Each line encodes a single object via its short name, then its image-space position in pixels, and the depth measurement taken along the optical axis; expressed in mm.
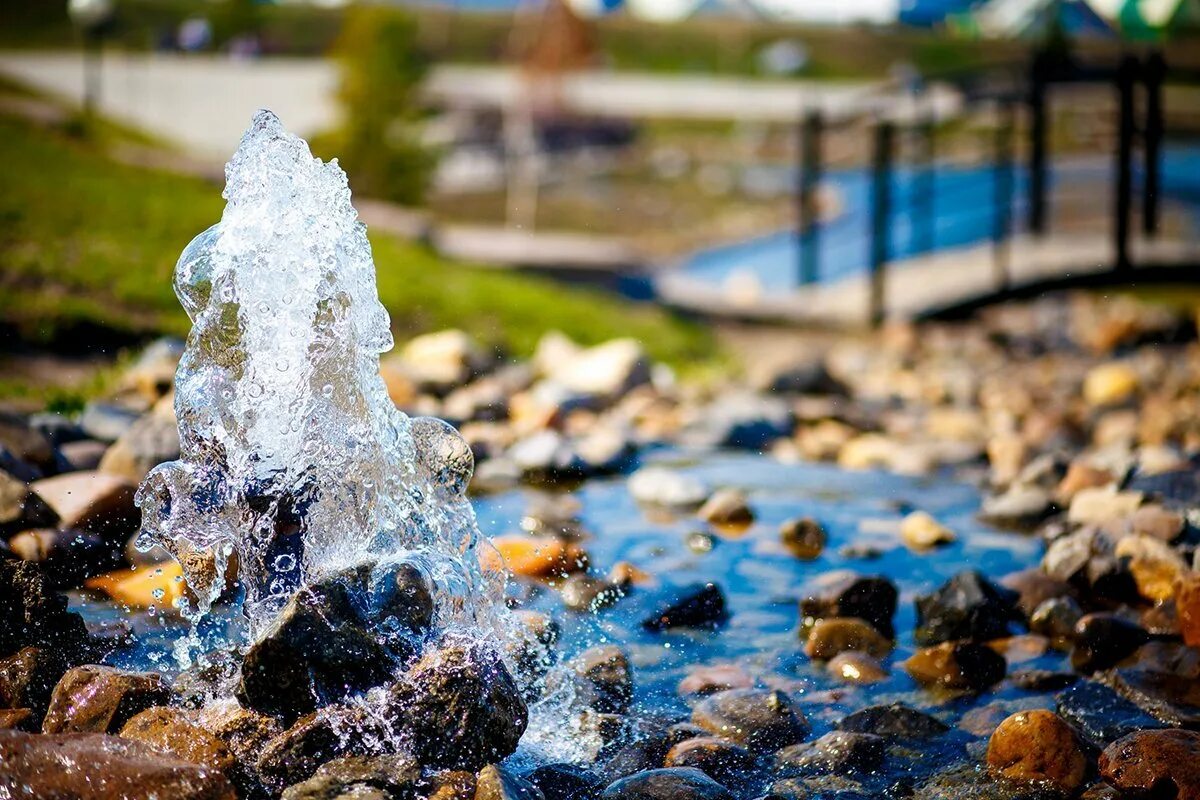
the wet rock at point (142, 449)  4664
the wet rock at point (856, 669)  3682
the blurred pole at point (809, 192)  9719
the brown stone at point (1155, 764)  2900
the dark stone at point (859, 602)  4055
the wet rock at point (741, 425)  6391
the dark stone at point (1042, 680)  3631
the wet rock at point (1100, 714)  3307
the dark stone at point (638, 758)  3025
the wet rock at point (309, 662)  2930
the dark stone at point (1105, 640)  3832
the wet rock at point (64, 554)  3986
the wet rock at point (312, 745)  2826
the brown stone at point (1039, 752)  3004
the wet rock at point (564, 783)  2904
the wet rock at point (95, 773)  2576
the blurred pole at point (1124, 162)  8820
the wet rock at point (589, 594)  4113
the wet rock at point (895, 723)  3279
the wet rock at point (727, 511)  5121
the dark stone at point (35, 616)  3375
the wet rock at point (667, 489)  5320
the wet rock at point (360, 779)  2688
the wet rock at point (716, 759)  3033
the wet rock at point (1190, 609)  3830
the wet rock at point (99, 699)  2988
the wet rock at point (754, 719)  3236
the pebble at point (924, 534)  4938
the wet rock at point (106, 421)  5188
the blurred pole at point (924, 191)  10062
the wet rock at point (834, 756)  3084
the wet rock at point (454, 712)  2928
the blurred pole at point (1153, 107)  8773
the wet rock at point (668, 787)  2811
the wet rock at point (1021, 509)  5227
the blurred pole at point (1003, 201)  9398
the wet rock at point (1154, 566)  4242
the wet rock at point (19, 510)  4070
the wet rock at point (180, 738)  2791
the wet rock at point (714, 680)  3543
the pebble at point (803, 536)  4832
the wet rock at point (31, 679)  3119
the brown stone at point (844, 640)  3848
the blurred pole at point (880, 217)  9352
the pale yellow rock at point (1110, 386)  7445
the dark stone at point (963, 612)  3943
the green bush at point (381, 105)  11984
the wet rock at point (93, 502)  4238
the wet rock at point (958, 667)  3662
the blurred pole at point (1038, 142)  9086
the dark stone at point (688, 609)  4016
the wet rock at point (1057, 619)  4008
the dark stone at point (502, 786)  2693
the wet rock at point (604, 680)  3393
